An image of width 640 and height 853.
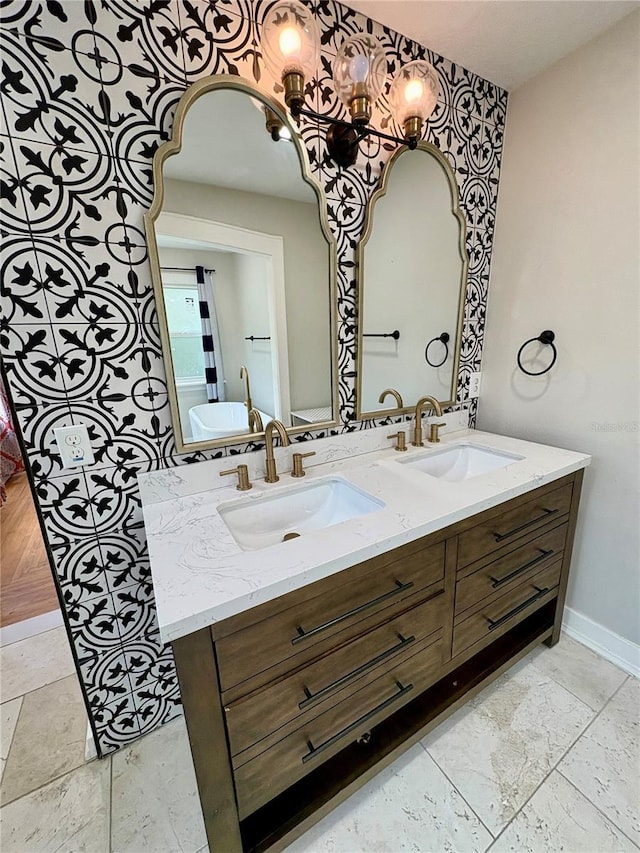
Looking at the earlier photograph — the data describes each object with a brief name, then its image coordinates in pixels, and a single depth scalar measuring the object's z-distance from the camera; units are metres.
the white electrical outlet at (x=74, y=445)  1.03
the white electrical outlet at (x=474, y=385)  1.91
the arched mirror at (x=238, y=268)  1.07
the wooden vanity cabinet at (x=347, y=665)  0.81
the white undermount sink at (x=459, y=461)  1.57
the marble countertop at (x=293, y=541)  0.76
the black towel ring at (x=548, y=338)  1.61
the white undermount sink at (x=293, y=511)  1.16
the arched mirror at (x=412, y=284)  1.44
